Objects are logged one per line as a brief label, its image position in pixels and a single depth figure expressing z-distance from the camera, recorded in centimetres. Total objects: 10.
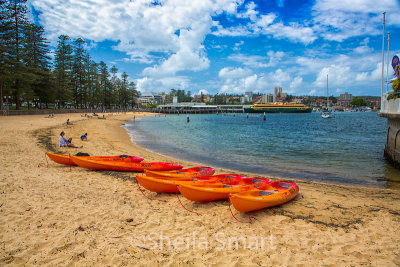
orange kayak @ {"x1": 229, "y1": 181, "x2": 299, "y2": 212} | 567
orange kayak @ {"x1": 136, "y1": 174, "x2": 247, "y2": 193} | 704
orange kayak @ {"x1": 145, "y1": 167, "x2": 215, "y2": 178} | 799
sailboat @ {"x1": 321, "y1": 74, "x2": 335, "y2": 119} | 7912
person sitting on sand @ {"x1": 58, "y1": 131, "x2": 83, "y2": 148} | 1408
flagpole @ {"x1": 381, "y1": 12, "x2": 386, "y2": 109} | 1321
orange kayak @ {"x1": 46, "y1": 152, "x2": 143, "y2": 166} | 983
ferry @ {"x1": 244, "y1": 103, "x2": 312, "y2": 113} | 12462
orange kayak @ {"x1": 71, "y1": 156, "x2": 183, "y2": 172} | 966
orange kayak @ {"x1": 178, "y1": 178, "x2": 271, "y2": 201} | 631
